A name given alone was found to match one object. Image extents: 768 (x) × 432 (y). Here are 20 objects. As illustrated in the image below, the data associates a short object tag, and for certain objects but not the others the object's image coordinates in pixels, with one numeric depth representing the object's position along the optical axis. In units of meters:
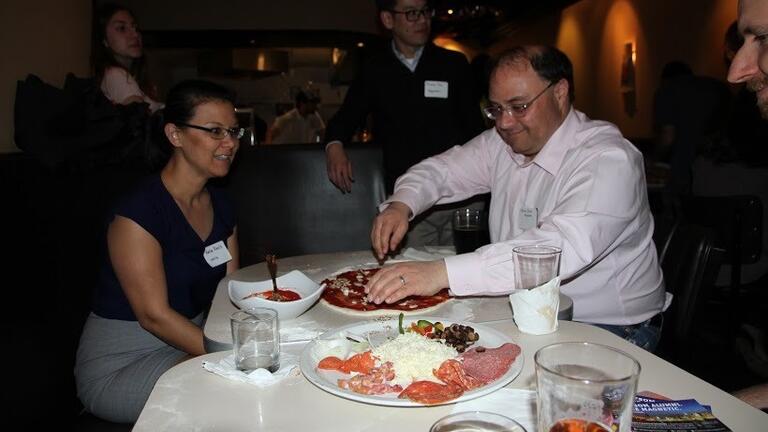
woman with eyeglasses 1.85
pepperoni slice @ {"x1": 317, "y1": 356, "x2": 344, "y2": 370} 1.15
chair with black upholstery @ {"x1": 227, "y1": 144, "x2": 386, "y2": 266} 3.17
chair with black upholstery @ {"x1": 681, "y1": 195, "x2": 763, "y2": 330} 2.89
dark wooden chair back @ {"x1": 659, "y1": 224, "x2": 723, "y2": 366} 1.78
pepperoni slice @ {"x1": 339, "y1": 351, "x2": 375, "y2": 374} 1.12
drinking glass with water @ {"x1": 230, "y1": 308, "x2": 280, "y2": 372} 1.17
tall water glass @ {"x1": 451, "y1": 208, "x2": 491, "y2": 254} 1.96
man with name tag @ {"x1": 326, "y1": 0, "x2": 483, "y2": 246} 3.14
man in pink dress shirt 1.58
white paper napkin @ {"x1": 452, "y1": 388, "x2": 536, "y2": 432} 0.97
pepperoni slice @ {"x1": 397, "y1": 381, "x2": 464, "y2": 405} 0.98
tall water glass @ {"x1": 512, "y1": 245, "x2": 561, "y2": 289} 1.33
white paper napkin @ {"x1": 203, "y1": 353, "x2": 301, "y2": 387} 1.10
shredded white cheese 1.07
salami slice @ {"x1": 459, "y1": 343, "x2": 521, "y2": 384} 1.08
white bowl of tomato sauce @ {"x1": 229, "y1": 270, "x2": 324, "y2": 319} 1.47
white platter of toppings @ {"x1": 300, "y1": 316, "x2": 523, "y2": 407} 1.01
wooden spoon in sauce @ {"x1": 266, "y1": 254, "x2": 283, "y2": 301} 1.60
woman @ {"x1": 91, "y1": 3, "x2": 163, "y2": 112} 3.14
